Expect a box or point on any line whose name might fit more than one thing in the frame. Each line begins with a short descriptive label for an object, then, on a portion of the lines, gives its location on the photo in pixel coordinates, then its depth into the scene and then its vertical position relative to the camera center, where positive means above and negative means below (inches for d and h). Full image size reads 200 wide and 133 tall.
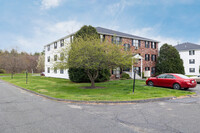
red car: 473.7 -44.9
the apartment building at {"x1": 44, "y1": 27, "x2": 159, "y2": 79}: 1095.8 +186.4
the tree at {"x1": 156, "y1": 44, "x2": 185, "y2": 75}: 1091.3 +66.1
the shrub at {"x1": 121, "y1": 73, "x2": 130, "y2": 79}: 993.8 -47.8
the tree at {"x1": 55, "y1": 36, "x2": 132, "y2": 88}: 470.3 +50.7
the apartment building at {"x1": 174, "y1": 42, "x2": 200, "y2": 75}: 1531.7 +135.6
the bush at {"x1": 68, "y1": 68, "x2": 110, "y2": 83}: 777.6 -33.2
